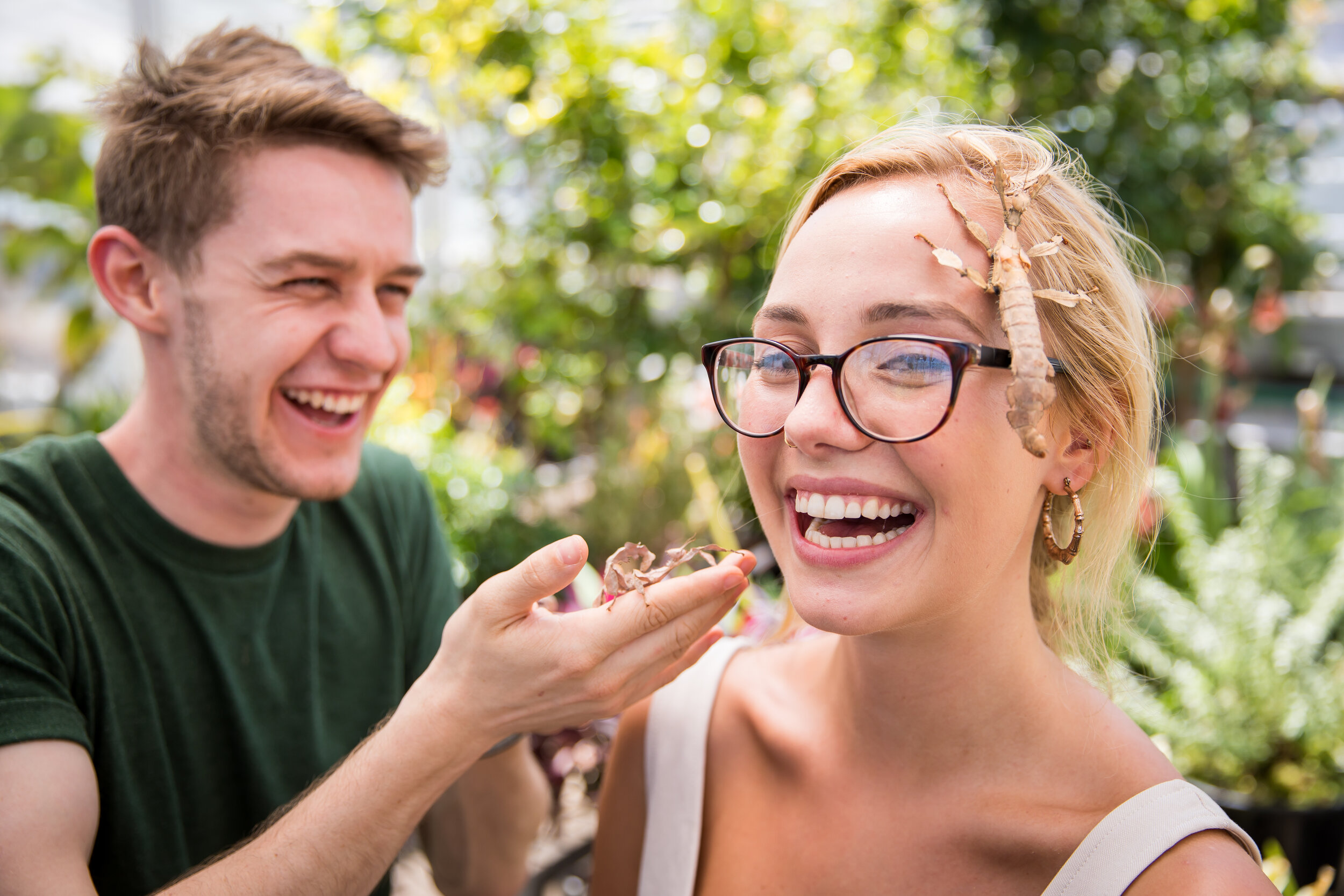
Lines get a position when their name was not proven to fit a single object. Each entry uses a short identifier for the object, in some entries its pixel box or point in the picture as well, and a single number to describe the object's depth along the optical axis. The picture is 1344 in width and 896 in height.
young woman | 0.57
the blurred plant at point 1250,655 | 1.05
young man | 0.61
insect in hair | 0.55
